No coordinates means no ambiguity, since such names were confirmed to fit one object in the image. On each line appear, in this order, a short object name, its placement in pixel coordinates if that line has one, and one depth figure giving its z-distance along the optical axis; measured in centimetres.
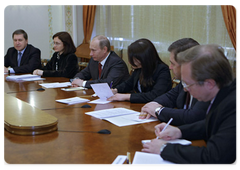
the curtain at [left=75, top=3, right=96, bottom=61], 775
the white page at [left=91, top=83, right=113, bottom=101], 316
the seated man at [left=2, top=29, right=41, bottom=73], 604
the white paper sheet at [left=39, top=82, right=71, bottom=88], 411
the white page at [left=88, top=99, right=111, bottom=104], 309
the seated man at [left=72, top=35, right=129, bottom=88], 437
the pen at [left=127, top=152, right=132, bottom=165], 160
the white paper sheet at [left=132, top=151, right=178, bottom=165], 161
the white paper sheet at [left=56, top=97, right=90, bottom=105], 304
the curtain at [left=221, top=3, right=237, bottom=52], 481
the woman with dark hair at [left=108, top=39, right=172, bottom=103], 332
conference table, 168
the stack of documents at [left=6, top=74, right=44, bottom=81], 476
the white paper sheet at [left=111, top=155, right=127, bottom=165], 161
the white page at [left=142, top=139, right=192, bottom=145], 187
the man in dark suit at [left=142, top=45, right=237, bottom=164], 149
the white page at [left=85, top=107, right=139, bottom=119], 253
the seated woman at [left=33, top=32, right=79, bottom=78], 522
